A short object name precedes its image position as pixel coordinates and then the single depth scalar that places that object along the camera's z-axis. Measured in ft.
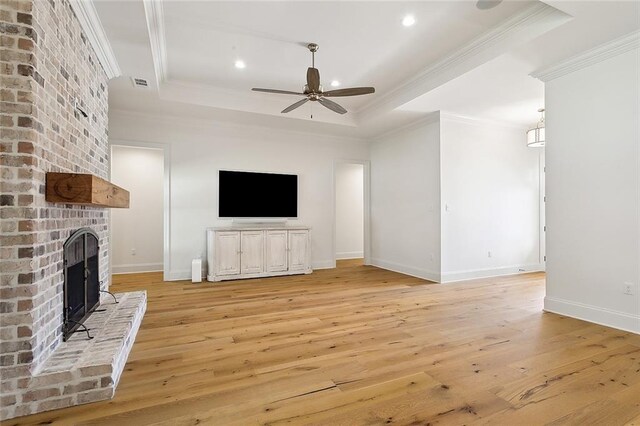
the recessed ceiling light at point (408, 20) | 9.62
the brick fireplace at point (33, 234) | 5.35
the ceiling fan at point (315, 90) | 10.71
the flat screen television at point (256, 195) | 17.85
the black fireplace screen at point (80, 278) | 7.07
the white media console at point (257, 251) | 16.33
